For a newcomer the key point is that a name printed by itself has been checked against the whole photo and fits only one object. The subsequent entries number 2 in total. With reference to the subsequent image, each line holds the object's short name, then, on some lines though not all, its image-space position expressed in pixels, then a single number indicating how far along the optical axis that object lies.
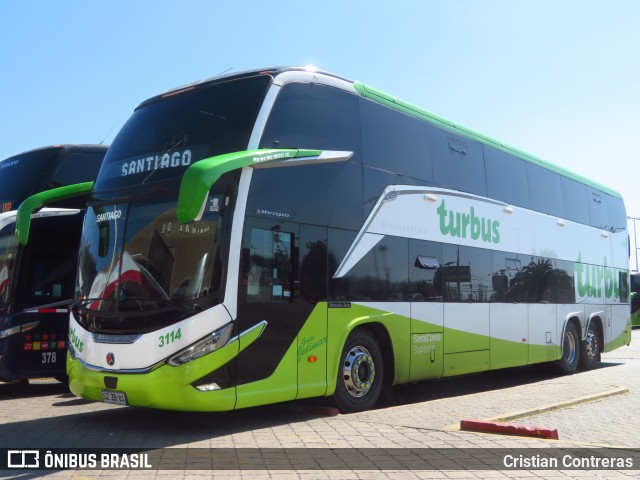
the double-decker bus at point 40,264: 11.76
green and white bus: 7.84
